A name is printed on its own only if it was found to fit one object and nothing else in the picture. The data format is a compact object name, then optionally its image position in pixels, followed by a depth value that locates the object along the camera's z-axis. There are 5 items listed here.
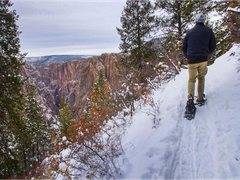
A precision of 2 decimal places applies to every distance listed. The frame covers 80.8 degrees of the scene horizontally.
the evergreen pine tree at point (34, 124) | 14.16
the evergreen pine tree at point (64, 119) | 26.45
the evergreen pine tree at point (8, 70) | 6.97
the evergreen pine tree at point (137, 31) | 12.35
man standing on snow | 3.04
